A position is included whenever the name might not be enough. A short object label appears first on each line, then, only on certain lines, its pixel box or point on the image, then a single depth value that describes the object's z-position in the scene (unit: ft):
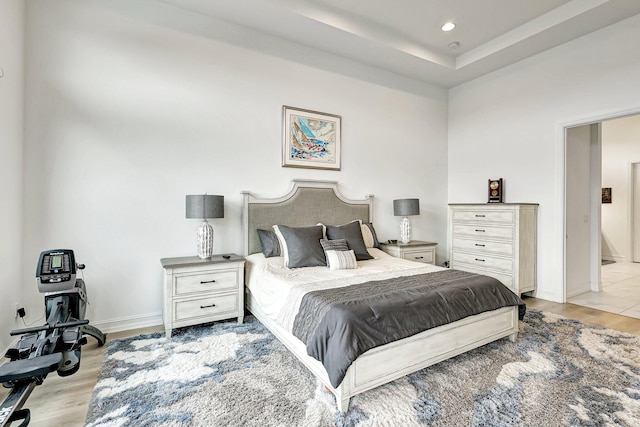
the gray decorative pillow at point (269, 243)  11.18
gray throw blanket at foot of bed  5.92
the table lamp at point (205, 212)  9.96
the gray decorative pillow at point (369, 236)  13.66
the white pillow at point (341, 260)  10.20
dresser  12.97
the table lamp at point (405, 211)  14.42
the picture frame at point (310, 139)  12.71
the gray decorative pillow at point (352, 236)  11.76
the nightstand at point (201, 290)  9.29
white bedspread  7.84
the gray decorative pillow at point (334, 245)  10.82
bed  6.26
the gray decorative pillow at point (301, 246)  10.45
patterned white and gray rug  5.76
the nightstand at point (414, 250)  13.75
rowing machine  5.32
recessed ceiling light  12.34
